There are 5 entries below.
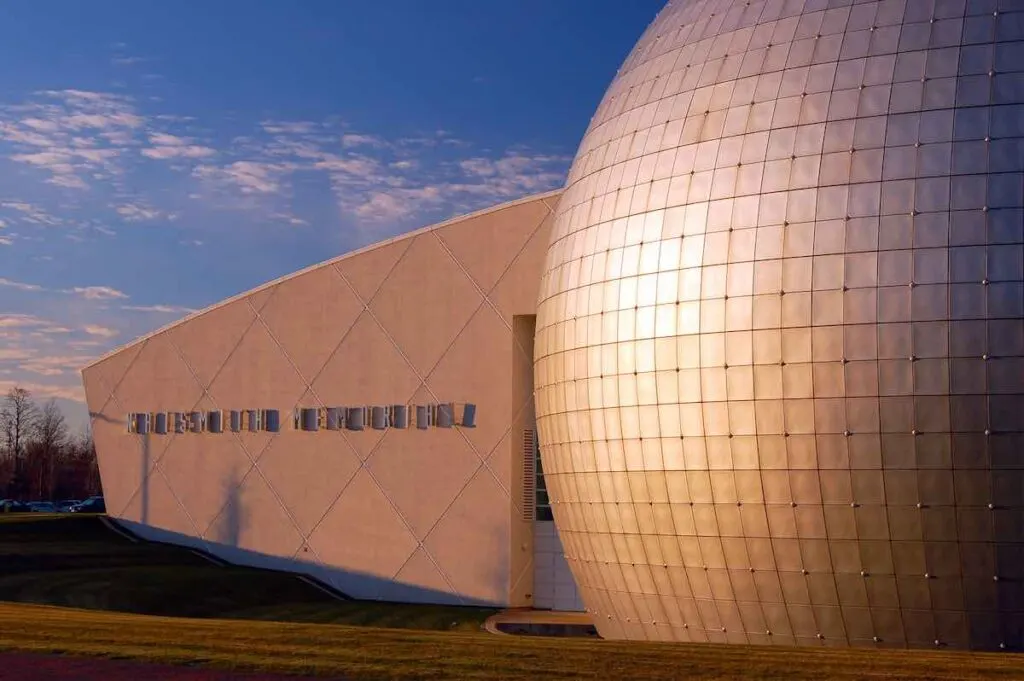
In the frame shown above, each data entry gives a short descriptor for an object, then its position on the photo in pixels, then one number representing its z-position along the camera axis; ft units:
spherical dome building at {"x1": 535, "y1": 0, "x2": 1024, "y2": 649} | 77.66
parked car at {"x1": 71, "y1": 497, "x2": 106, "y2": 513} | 286.05
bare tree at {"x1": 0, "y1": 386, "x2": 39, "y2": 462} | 407.23
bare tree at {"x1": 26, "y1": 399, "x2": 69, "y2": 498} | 402.11
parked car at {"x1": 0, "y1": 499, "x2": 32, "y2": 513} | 270.87
